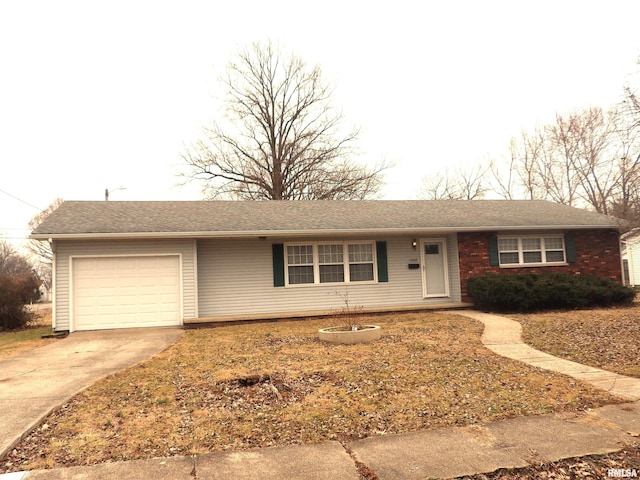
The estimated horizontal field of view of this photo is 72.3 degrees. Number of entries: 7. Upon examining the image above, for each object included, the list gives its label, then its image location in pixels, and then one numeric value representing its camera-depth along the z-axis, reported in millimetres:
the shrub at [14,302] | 13508
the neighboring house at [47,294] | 57466
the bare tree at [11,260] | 49828
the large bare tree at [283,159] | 26891
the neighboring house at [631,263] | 23567
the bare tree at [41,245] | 44406
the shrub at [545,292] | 12297
